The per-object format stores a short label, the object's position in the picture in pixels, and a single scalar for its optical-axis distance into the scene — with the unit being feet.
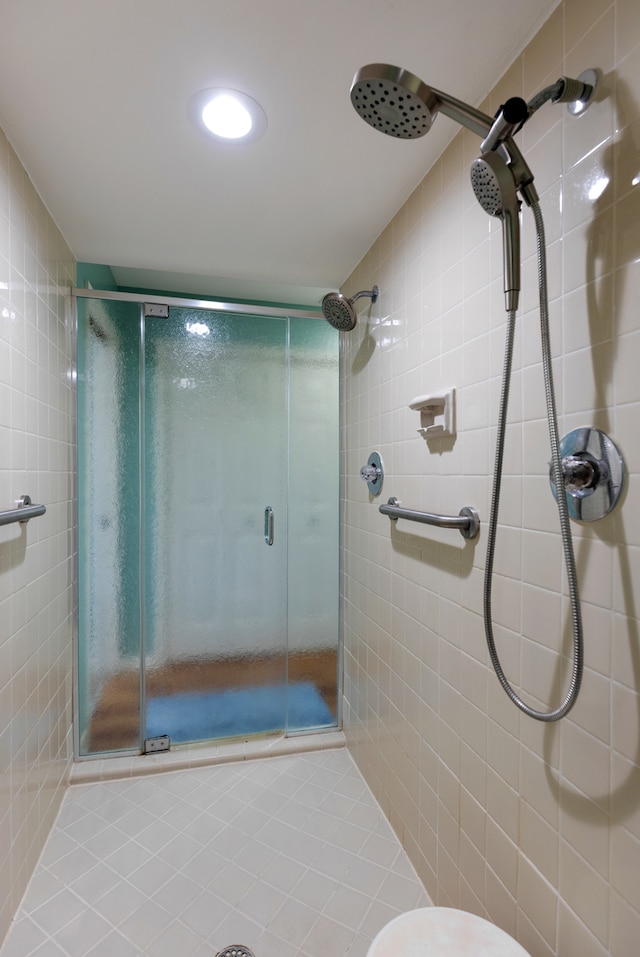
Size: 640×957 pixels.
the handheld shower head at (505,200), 2.58
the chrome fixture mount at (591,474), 2.33
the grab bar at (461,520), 3.58
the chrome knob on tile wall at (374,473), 5.54
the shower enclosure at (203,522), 6.40
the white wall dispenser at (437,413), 3.91
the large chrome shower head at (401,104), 2.21
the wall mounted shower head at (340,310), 5.71
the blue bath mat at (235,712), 6.64
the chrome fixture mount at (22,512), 3.45
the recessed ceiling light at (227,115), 3.50
